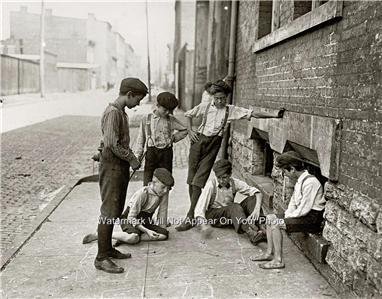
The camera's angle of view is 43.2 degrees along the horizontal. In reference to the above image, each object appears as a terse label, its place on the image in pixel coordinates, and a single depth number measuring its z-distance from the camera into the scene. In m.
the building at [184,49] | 23.30
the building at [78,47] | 60.69
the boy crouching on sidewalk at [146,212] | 5.09
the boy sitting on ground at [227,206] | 5.27
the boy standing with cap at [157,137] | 5.66
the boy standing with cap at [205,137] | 5.93
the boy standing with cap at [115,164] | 4.33
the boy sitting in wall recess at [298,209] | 4.41
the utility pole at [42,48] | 37.22
